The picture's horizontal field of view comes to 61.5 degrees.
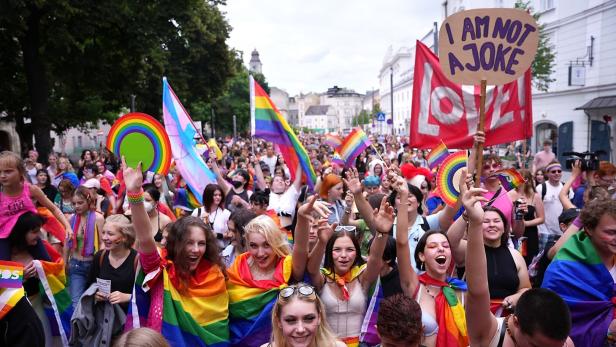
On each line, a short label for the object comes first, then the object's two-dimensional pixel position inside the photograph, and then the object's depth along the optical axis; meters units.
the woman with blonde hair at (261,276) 3.58
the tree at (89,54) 16.64
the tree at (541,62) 23.08
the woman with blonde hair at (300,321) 2.79
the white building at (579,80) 24.60
